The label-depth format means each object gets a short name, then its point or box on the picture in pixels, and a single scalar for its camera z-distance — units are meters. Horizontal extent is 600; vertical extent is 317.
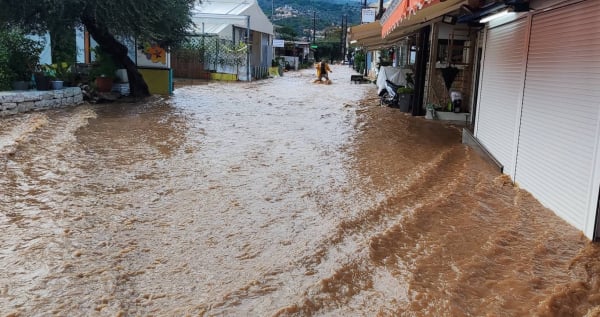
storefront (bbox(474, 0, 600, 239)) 4.94
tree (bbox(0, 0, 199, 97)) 13.04
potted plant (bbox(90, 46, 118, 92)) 16.77
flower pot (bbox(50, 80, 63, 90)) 13.76
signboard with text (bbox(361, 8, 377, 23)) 32.53
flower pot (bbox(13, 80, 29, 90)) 13.09
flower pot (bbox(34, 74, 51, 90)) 13.35
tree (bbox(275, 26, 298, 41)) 71.91
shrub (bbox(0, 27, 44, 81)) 13.10
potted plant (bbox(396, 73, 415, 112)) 15.35
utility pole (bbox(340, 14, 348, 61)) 81.32
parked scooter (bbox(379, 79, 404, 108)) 17.09
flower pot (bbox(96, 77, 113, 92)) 16.70
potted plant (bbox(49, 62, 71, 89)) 13.86
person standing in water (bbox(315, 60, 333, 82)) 31.91
